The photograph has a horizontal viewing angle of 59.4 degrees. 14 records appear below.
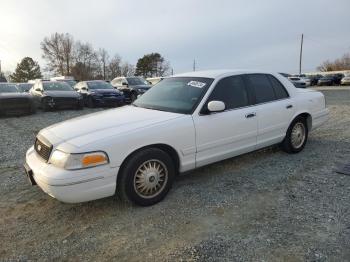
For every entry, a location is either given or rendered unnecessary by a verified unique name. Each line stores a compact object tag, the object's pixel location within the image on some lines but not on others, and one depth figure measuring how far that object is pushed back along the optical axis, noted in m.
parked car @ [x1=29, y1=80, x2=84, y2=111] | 13.07
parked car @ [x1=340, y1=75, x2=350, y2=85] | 33.72
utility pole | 52.81
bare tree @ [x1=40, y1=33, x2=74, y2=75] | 64.94
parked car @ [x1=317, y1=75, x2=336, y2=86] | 36.00
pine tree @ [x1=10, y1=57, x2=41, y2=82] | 68.31
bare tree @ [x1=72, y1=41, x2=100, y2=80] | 64.69
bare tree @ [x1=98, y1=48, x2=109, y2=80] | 71.88
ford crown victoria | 3.19
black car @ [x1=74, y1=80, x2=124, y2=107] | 14.31
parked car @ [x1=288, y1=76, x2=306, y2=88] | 28.14
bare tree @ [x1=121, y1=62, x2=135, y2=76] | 73.31
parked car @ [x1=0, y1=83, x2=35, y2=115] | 11.63
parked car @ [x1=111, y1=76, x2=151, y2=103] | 16.45
